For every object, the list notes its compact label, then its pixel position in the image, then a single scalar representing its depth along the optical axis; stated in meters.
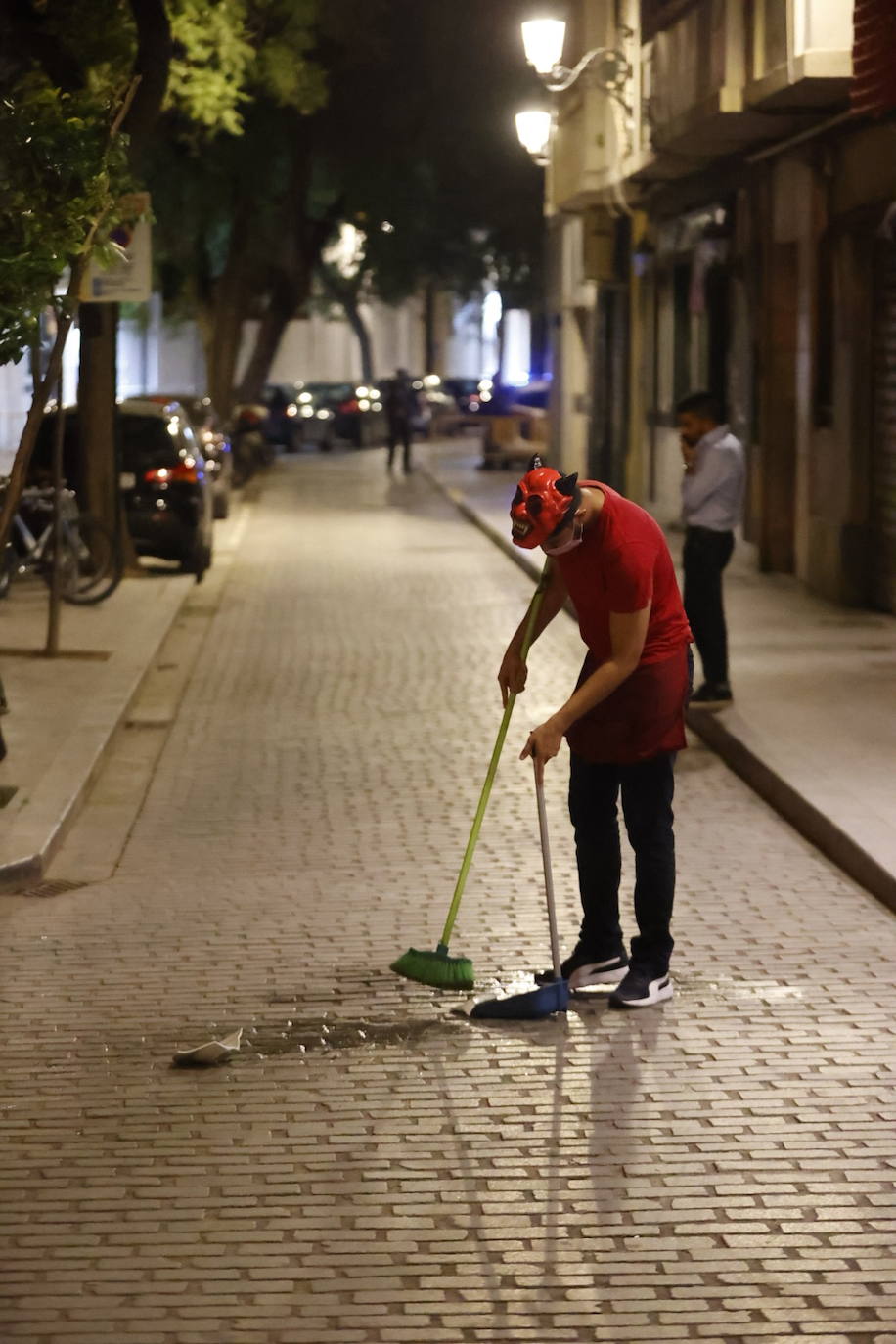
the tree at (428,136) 36.81
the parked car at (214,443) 27.67
